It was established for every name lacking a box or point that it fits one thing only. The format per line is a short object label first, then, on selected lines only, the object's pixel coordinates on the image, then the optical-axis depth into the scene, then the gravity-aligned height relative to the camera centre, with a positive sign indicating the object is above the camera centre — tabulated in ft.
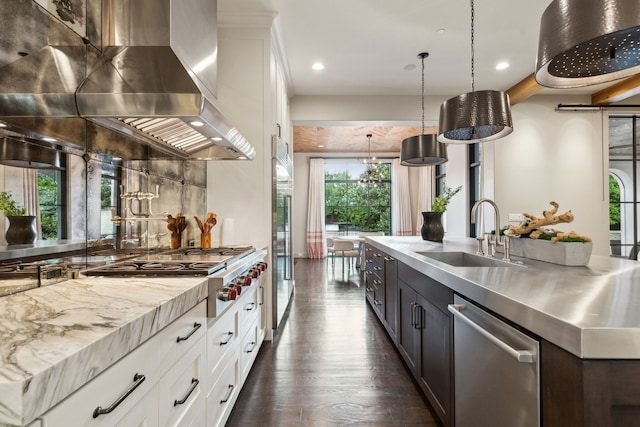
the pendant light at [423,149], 11.23 +2.30
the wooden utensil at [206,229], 8.80 -0.39
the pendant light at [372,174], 27.64 +3.75
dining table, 22.36 -2.31
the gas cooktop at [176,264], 4.87 -0.87
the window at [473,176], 19.17 +2.26
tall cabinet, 9.70 +2.84
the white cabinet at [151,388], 2.27 -1.56
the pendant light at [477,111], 6.61 +2.16
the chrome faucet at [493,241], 6.95 -0.69
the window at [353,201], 32.40 +1.29
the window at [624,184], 16.58 +1.40
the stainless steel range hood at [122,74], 4.27 +2.09
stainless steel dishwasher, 3.16 -1.86
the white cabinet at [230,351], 4.97 -2.62
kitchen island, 2.52 -1.24
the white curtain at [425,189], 28.94 +2.25
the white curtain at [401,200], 31.09 +1.28
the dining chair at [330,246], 22.74 -2.41
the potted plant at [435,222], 11.50 -0.34
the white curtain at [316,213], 30.55 +0.09
